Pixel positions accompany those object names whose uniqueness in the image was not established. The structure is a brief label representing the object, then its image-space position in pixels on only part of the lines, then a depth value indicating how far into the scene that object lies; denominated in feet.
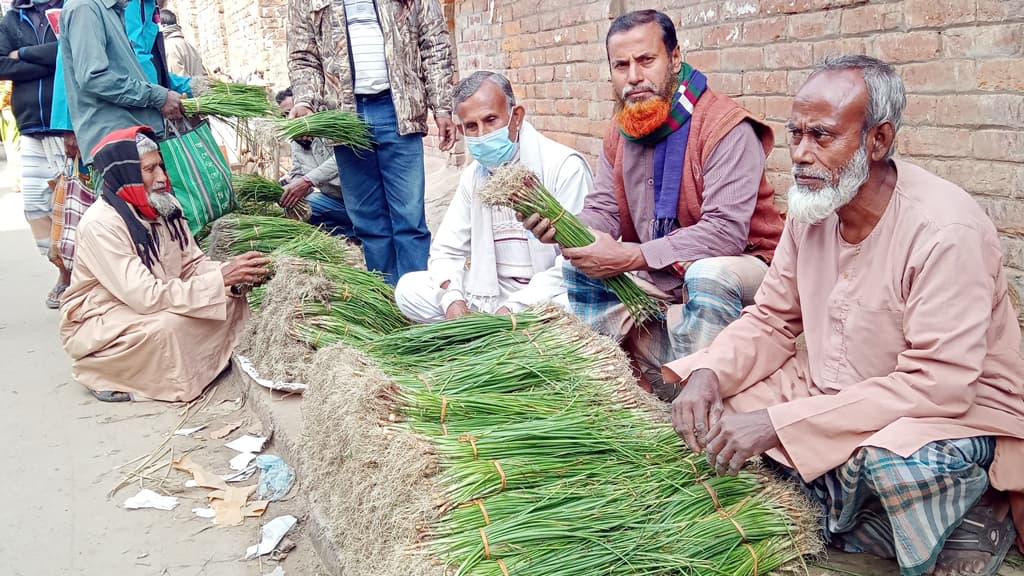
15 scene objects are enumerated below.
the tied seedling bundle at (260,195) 19.48
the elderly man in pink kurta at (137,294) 14.64
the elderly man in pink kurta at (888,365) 6.54
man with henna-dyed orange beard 10.00
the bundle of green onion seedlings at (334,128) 15.74
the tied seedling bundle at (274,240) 15.61
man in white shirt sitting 12.01
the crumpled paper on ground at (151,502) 11.53
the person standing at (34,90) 18.92
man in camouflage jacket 16.08
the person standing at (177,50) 29.60
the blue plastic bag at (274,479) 11.73
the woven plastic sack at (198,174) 17.12
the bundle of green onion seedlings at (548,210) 9.63
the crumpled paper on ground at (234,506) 11.14
